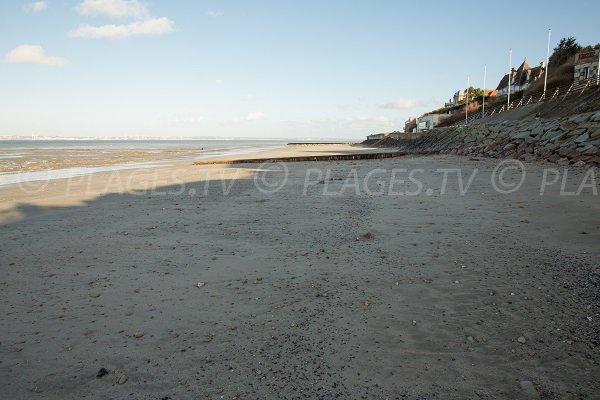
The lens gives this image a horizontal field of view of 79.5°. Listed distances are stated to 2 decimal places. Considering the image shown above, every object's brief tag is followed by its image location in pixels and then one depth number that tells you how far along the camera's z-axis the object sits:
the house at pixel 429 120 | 69.75
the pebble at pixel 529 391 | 2.42
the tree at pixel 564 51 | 52.34
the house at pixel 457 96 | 91.46
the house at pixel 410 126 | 89.91
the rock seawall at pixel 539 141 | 14.35
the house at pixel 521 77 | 66.19
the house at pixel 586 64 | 40.56
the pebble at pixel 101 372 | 2.78
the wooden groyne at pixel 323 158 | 27.28
